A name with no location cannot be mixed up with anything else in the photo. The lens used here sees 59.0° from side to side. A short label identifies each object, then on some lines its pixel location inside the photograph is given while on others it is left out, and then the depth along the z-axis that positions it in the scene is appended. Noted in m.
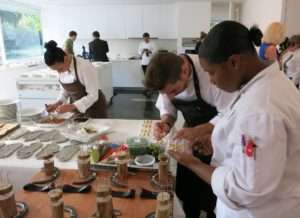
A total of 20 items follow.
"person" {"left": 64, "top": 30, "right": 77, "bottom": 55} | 3.72
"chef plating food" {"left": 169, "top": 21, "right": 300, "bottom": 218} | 0.64
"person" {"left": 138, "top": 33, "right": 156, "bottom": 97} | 6.23
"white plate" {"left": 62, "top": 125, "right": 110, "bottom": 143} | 1.56
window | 5.35
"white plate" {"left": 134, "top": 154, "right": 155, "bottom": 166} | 1.24
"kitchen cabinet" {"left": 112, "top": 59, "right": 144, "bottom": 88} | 6.68
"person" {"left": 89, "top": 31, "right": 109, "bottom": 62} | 5.68
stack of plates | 1.99
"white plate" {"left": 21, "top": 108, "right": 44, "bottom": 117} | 1.95
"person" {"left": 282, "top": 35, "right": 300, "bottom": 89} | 3.24
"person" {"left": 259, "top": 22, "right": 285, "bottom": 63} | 3.06
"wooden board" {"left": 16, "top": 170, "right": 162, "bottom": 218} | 0.93
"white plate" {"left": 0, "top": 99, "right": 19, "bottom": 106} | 2.01
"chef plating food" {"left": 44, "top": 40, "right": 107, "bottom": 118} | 1.87
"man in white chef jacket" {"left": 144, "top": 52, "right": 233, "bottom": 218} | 1.26
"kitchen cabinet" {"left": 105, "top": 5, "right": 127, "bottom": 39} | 6.55
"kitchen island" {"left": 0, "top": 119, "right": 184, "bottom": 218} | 0.95
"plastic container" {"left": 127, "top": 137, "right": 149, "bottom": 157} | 1.33
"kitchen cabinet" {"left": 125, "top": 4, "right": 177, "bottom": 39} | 6.47
